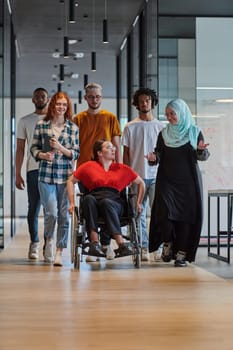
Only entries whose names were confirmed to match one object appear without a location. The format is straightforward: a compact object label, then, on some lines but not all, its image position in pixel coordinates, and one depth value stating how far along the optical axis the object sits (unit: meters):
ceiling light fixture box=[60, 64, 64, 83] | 15.04
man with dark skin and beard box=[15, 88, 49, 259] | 7.45
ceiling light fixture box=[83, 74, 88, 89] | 16.54
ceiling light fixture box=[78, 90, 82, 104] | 19.11
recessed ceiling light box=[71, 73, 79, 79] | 17.33
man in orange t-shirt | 7.12
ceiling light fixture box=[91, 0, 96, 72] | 12.38
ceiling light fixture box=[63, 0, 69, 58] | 10.94
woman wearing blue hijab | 6.68
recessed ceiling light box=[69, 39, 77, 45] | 13.68
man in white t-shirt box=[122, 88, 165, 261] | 7.22
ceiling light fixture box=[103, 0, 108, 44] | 10.29
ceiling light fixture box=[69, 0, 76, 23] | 9.30
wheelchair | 6.30
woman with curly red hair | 6.75
